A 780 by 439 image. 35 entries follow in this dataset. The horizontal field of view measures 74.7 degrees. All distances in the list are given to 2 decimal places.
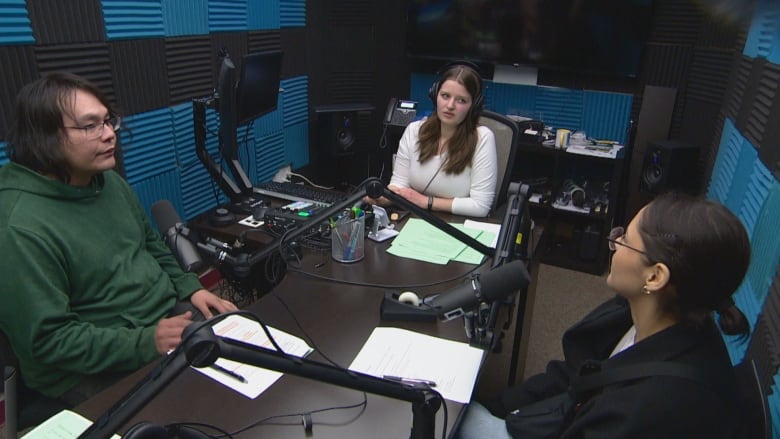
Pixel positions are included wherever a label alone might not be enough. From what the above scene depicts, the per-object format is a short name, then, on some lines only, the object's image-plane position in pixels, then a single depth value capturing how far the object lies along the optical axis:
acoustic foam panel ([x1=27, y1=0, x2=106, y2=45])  2.05
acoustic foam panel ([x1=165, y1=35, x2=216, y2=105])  2.75
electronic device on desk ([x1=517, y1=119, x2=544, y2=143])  3.57
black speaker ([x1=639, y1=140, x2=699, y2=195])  3.17
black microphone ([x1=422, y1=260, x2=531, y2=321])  1.08
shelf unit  3.44
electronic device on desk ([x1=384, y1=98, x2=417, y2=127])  3.81
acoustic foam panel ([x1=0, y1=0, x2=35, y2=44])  1.93
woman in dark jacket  0.90
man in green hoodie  1.25
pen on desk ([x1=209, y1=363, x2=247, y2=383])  1.16
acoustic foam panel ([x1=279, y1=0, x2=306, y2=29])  3.61
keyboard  2.29
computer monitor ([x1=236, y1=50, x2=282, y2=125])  2.23
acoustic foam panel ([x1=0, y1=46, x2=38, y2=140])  1.97
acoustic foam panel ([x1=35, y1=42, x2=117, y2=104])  2.11
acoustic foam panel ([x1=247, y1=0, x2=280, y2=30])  3.32
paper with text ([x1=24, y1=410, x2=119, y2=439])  0.98
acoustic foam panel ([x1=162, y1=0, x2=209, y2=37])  2.68
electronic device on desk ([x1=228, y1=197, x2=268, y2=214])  2.21
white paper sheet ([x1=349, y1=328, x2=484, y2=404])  1.18
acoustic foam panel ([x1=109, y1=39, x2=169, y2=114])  2.44
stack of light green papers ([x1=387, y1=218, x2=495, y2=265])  1.77
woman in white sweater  2.23
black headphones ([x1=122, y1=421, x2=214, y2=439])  0.58
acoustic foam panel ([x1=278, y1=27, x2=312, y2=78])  3.70
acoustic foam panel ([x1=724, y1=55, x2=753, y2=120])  2.64
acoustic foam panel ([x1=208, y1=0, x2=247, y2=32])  2.99
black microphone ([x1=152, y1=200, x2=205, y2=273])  1.50
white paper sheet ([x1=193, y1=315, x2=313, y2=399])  1.14
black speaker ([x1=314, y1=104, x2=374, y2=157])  3.82
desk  1.05
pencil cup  1.71
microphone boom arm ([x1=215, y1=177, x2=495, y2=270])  1.23
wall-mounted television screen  3.42
